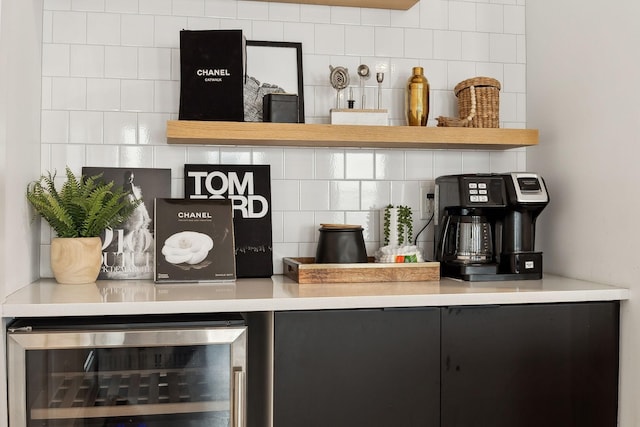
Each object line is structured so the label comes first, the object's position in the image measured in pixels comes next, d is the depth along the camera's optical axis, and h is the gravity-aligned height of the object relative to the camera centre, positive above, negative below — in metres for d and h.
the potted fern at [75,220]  2.27 -0.04
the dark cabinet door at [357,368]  2.00 -0.46
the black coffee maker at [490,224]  2.43 -0.05
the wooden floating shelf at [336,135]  2.36 +0.26
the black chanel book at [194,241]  2.38 -0.11
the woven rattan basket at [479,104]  2.60 +0.40
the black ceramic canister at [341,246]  2.42 -0.12
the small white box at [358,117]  2.51 +0.33
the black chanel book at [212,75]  2.44 +0.47
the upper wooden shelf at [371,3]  2.66 +0.79
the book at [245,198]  2.58 +0.04
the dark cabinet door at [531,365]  2.10 -0.47
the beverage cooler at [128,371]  1.88 -0.45
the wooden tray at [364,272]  2.34 -0.21
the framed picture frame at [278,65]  2.63 +0.54
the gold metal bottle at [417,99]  2.61 +0.41
